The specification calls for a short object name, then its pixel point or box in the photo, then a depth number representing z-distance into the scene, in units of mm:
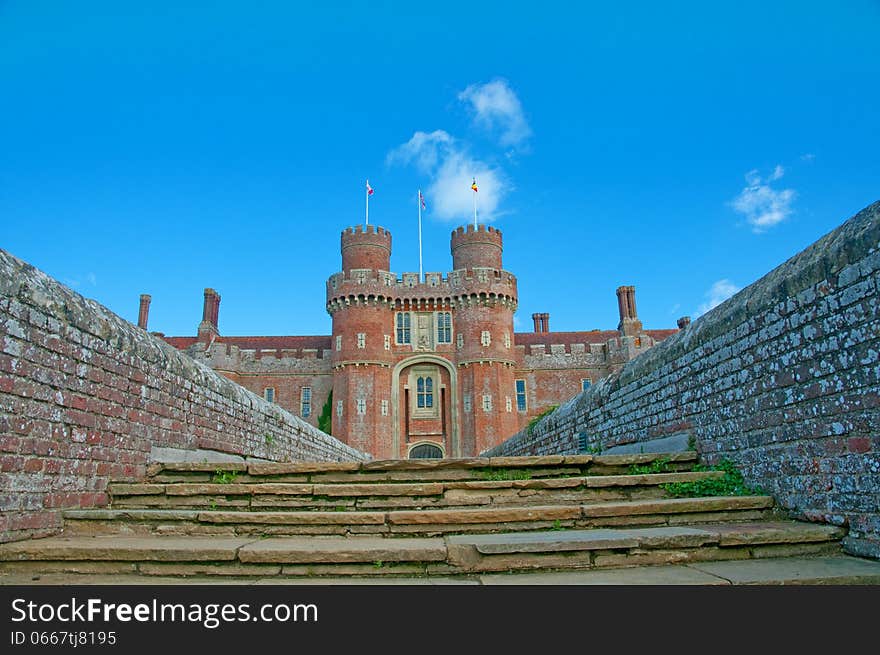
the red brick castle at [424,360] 37375
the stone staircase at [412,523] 3801
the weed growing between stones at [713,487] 5281
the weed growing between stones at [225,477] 5781
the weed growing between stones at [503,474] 5871
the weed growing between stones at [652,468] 6066
